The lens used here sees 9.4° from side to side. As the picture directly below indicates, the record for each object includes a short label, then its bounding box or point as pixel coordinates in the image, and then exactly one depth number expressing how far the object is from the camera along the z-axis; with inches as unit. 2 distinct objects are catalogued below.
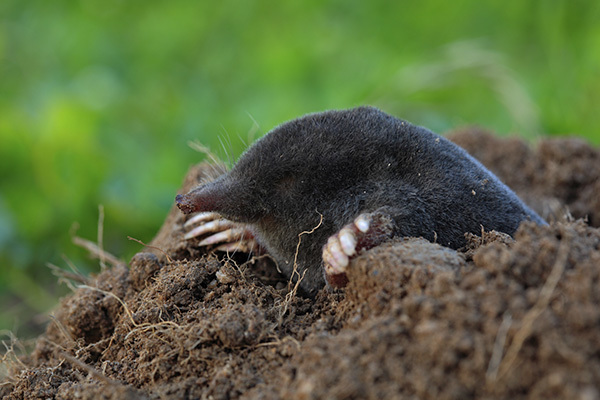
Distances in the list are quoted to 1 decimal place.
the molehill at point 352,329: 37.5
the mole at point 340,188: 40.1
